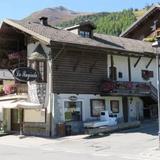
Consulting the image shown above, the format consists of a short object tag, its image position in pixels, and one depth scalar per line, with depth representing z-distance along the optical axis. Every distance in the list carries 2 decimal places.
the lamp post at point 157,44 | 11.90
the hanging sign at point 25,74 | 15.81
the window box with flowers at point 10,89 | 18.82
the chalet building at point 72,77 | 16.91
